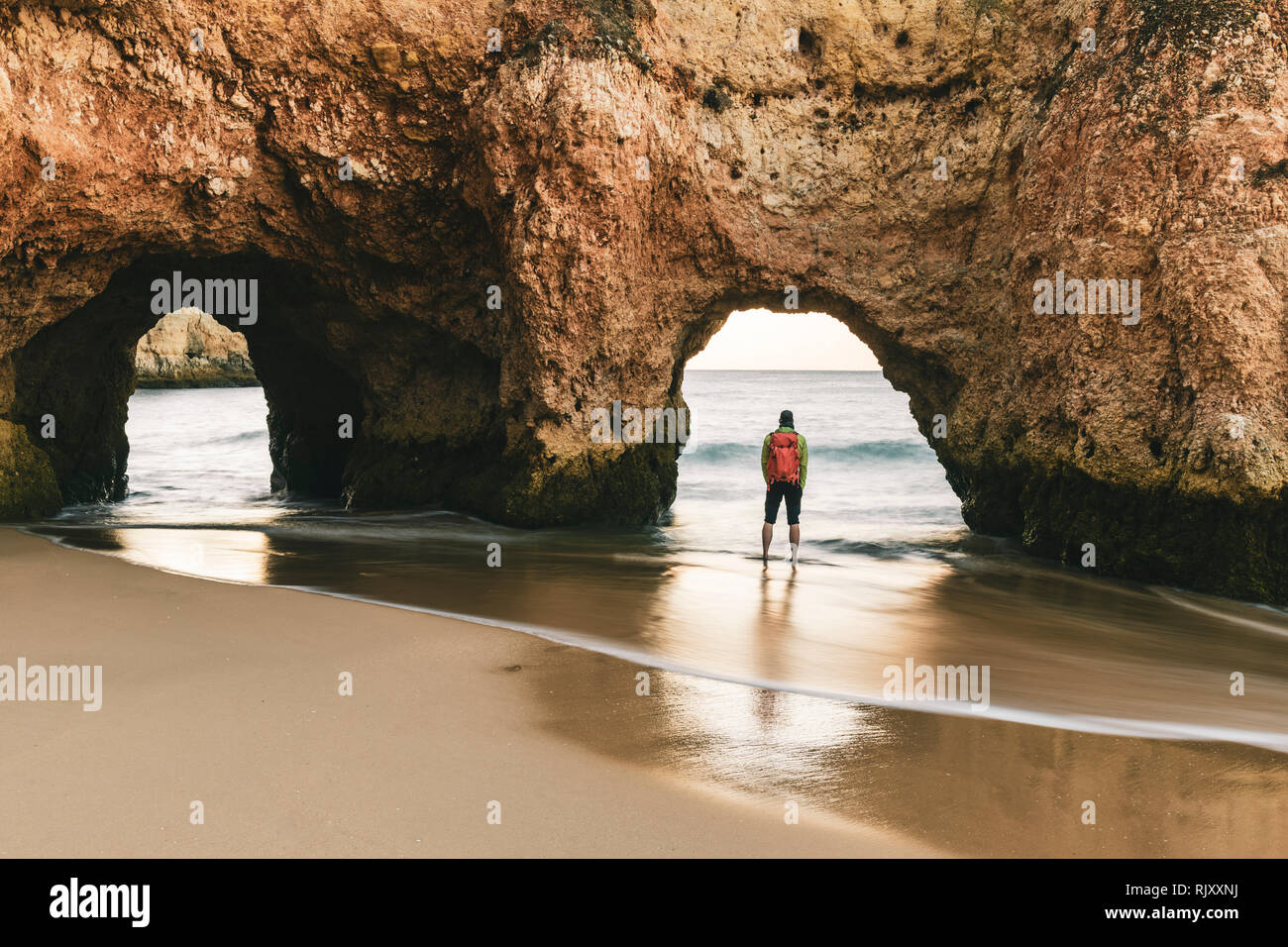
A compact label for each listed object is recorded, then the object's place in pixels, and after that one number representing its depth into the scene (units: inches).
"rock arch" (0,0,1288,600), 358.6
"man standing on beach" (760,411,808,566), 383.2
